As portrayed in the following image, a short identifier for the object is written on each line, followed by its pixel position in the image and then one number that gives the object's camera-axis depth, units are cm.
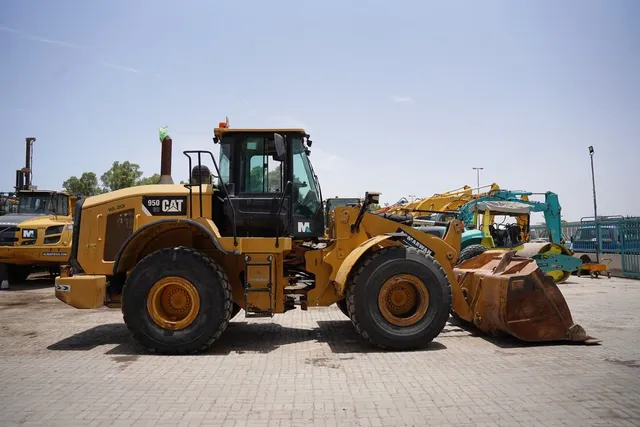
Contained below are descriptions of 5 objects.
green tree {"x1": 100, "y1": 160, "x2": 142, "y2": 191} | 4263
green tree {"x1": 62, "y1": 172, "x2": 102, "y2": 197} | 5607
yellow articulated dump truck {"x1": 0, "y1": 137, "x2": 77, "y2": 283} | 1409
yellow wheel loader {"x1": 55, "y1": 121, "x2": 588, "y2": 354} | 642
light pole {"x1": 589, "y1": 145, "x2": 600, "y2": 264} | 1741
